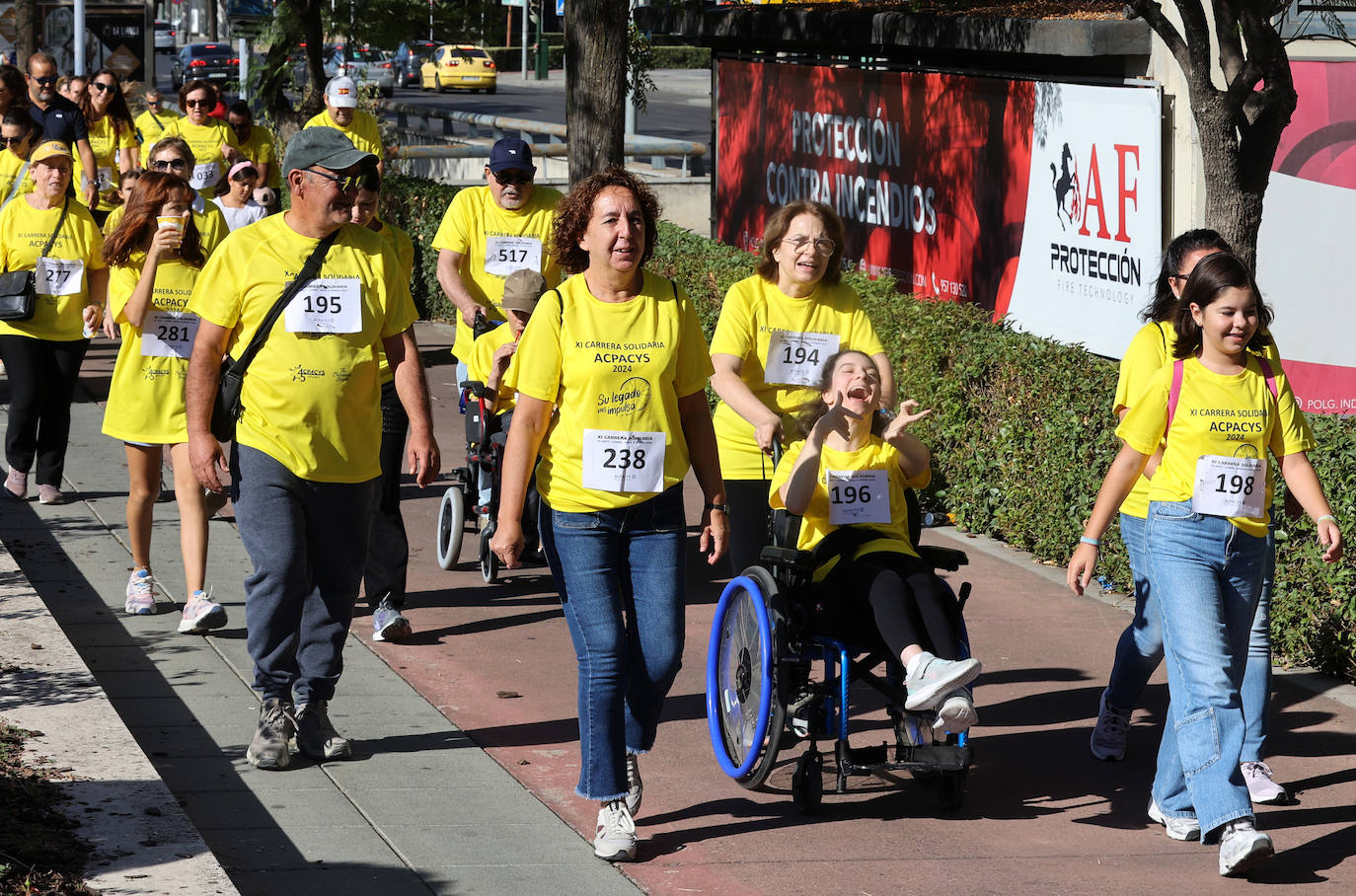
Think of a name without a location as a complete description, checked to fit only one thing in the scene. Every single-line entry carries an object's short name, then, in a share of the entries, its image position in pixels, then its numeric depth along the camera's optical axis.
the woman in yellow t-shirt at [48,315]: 18.23
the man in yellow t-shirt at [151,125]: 28.73
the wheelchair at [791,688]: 10.17
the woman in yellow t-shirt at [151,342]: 14.51
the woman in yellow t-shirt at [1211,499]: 9.78
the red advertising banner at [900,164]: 24.32
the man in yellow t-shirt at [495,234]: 16.38
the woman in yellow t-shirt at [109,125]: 28.71
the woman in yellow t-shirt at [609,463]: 9.66
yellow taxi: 111.08
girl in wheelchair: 10.36
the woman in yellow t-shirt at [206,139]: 26.61
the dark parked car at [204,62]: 119.33
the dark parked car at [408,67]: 120.41
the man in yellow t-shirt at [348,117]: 23.33
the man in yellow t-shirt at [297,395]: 10.66
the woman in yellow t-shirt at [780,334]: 12.07
